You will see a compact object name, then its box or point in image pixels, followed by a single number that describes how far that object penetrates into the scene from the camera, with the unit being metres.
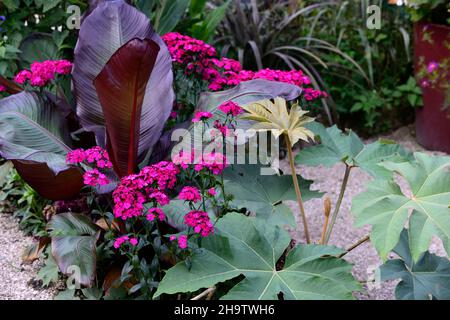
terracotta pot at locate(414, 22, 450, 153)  3.87
